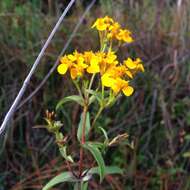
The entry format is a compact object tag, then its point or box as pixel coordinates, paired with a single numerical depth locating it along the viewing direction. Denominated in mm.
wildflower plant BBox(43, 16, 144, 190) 351
